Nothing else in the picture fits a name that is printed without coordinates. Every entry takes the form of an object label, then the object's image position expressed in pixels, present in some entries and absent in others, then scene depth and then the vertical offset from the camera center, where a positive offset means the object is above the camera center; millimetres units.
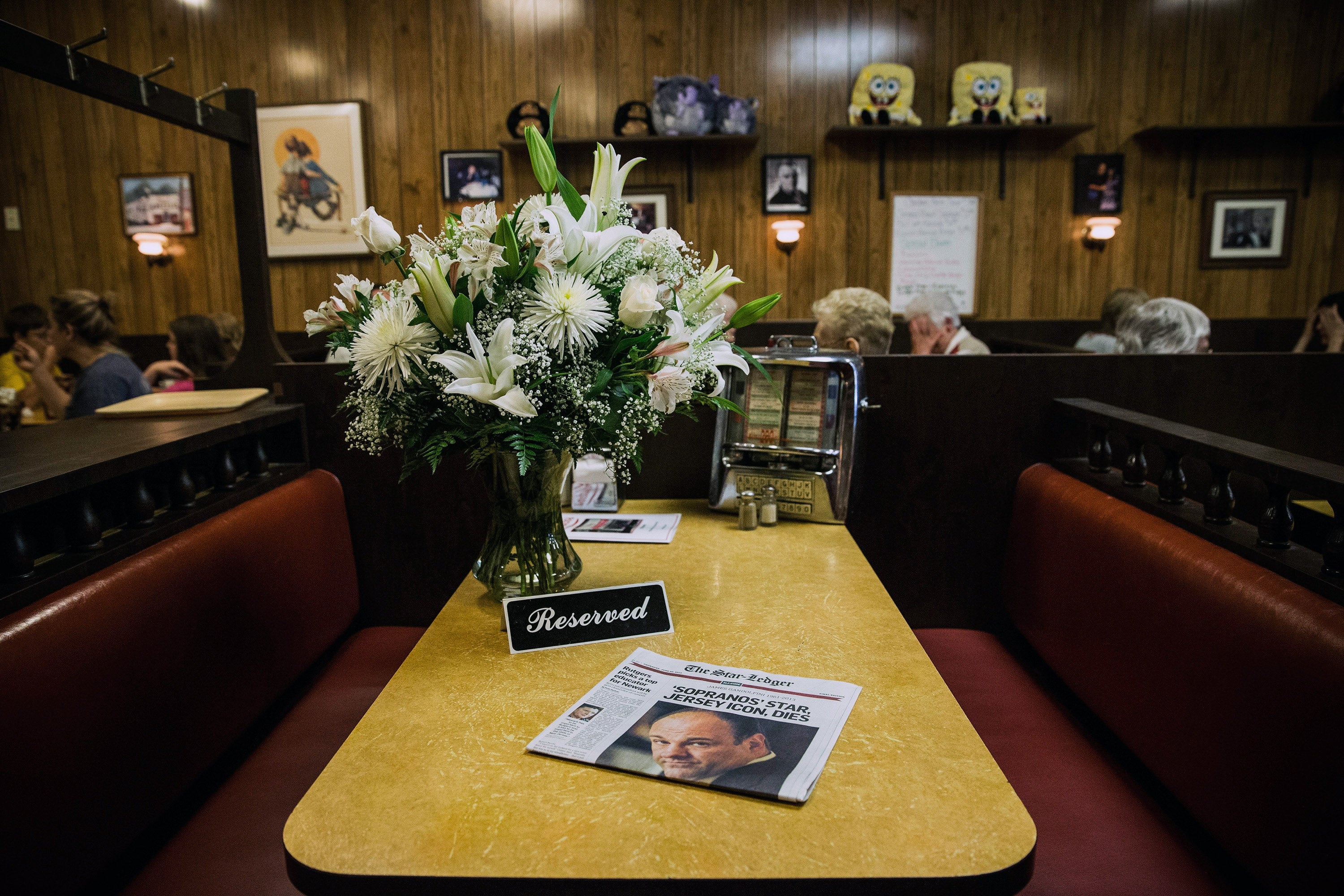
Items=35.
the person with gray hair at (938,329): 3910 -98
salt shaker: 1634 -391
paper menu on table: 1566 -416
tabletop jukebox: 1690 -260
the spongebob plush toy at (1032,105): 4816 +1143
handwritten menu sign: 5078 +364
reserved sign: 1123 -412
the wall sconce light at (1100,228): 5012 +457
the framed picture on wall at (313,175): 5105 +829
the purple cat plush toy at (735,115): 4801 +1098
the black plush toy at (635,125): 4875 +1061
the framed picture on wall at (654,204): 5098 +638
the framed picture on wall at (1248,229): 5047 +453
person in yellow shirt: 3945 -92
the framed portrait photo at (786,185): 5035 +734
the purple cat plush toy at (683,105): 4746 +1143
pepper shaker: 1664 -396
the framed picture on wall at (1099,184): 5016 +721
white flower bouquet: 1056 -38
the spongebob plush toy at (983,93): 4801 +1215
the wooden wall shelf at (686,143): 4809 +966
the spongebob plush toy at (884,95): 4812 +1209
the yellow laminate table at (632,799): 694 -453
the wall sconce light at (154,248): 5188 +405
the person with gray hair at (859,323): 2711 -47
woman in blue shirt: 2979 -145
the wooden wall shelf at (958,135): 4891 +1006
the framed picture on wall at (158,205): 5262 +675
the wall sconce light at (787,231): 5004 +458
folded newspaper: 816 -439
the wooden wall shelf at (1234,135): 4852 +990
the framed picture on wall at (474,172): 5117 +838
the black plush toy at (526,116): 4820 +1107
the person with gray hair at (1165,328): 2812 -76
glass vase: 1216 -324
